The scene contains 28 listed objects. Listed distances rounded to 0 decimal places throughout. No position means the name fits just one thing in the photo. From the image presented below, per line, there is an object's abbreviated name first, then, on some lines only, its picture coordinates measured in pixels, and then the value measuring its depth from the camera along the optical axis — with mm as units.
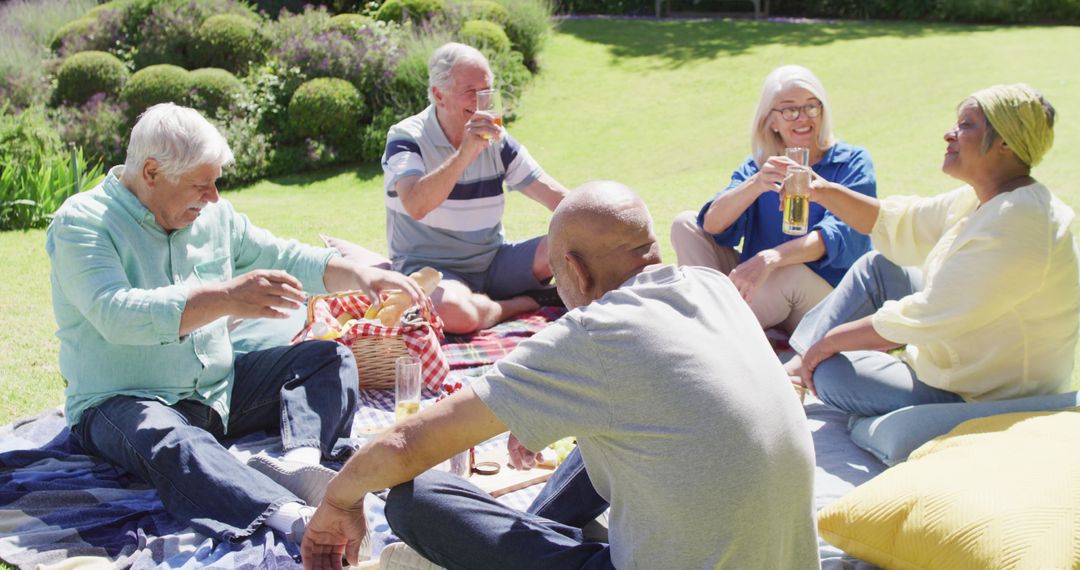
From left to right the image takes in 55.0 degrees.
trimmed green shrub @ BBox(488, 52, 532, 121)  13219
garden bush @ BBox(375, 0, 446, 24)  14375
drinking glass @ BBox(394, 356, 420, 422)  4129
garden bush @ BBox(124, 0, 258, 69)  13633
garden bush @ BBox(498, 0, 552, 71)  14766
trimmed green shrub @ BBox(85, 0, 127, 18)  14132
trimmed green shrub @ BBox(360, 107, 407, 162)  11961
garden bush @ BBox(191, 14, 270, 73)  13461
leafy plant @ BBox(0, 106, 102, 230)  8969
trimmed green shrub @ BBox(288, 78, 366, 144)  12016
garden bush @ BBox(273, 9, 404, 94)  12492
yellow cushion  3072
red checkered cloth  5164
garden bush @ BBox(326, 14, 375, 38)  13391
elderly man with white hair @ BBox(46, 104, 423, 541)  3721
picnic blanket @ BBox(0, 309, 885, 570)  3572
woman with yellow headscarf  3887
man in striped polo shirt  5648
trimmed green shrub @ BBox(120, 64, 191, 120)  12203
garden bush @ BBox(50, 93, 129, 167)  11680
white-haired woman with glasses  5488
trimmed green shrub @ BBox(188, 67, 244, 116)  12211
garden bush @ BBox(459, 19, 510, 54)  13242
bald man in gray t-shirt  2455
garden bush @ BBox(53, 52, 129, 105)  12773
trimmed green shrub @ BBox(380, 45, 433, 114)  12148
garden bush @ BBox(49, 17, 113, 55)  13836
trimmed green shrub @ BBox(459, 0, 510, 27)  14422
